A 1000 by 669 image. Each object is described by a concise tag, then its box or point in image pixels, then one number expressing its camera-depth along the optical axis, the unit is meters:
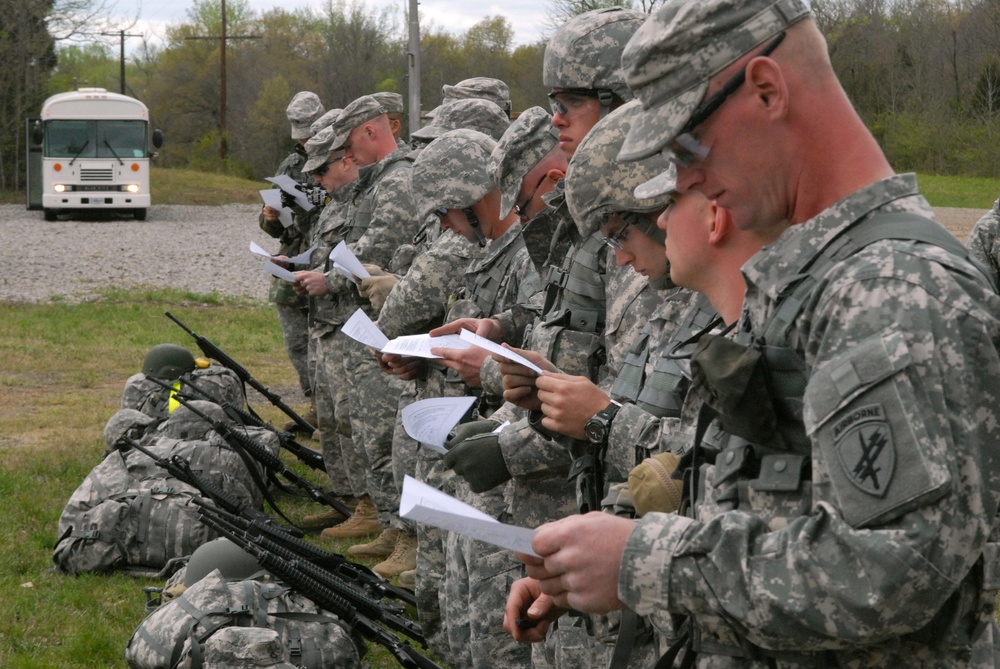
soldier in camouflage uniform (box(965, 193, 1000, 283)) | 6.70
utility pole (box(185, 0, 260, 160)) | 39.72
